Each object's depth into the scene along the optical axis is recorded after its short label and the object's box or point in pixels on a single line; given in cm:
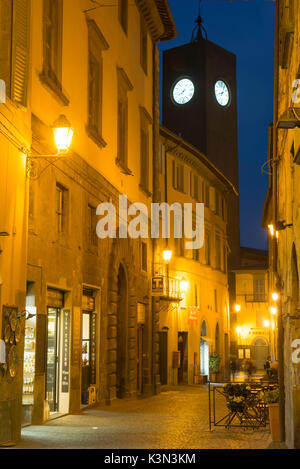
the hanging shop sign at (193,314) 3675
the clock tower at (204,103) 5478
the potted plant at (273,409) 1287
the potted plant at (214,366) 3659
